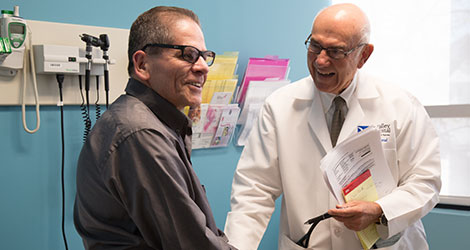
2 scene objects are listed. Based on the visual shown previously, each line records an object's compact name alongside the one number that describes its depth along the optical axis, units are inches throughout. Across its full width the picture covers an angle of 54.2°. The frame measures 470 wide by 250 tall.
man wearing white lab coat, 55.3
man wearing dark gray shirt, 38.5
